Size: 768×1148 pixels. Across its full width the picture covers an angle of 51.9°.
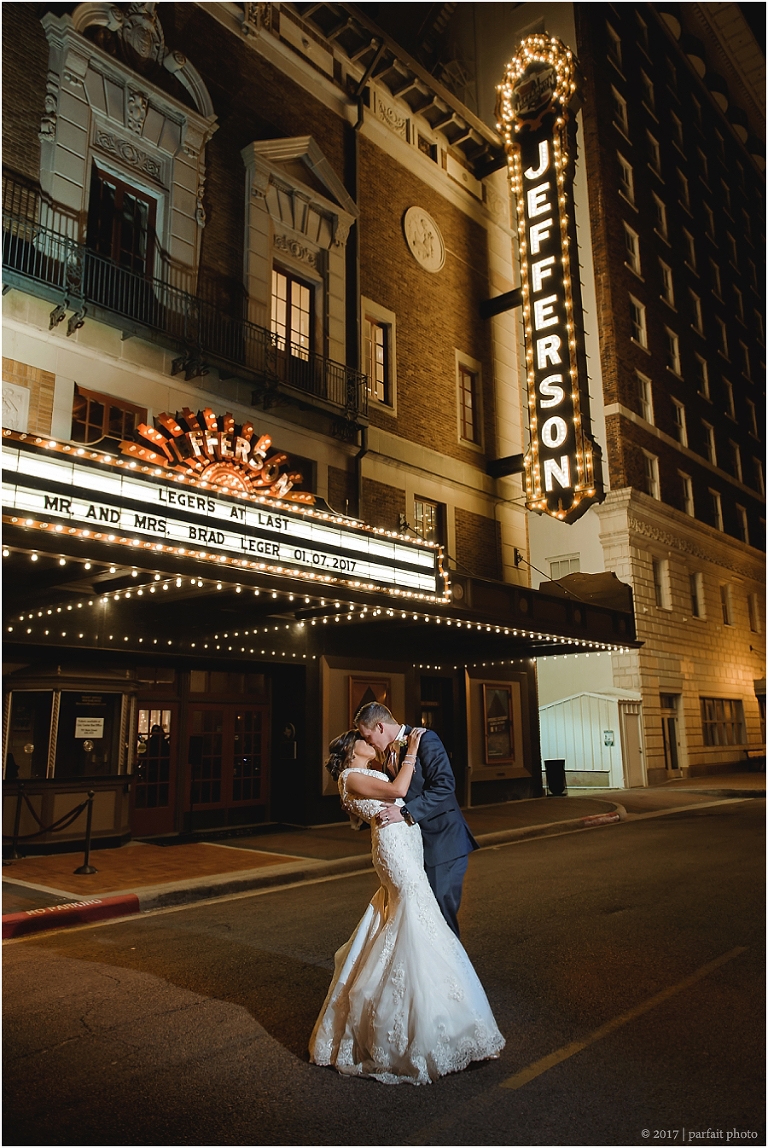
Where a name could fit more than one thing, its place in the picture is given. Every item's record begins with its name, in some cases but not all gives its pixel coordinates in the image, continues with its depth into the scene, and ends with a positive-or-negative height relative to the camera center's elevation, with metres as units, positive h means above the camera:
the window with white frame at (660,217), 33.09 +20.86
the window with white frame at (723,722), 29.02 -0.13
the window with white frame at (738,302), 40.09 +20.93
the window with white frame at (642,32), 34.34 +29.76
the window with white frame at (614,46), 31.50 +26.74
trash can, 20.75 -1.47
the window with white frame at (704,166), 39.00 +27.10
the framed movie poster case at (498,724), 19.11 -0.08
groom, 4.49 -0.49
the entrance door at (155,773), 13.17 -0.83
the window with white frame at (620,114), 31.06 +23.71
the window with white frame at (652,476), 28.03 +8.53
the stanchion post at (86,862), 10.00 -1.71
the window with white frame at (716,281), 37.66 +20.73
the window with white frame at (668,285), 32.41 +17.79
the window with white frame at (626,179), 30.73 +20.94
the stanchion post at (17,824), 11.23 -1.41
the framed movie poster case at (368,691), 15.99 +0.62
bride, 4.01 -1.34
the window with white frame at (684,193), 35.97 +23.81
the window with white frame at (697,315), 34.84 +17.70
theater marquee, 8.35 +2.60
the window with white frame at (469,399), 20.83 +8.48
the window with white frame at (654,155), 33.62 +23.85
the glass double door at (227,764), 14.12 -0.75
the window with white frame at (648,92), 34.16 +26.90
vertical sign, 17.91 +10.61
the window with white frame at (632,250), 30.27 +17.91
